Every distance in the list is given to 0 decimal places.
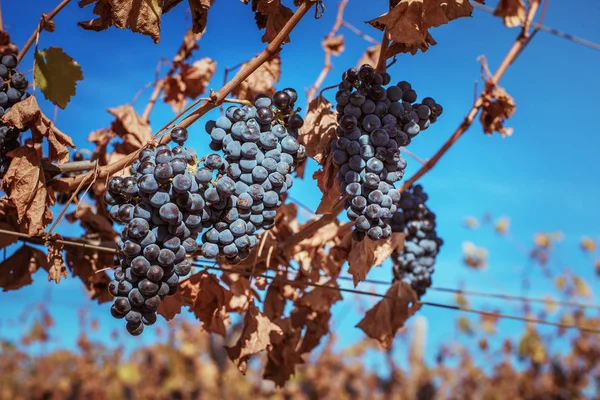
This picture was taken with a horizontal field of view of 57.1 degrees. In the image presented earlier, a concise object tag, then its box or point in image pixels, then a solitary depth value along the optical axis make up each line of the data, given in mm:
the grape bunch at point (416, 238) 1645
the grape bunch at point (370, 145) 1033
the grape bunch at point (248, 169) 980
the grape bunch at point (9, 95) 1251
